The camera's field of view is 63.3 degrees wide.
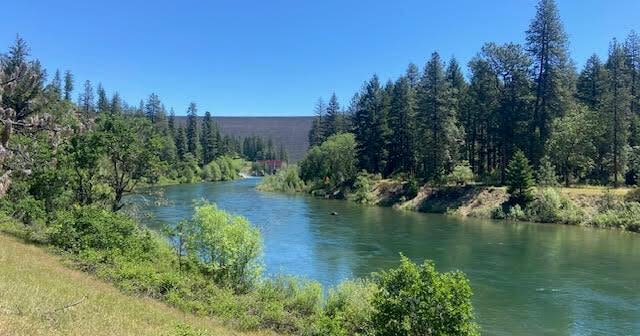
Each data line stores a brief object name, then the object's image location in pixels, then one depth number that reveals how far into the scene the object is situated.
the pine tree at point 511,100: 60.84
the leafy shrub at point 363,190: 68.62
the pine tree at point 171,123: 142.11
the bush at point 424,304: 11.45
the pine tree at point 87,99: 136.50
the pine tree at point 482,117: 66.50
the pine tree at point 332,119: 112.94
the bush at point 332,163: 81.50
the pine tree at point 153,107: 150.25
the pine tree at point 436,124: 65.94
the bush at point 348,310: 12.66
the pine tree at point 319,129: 117.41
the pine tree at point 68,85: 130.50
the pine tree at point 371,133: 79.50
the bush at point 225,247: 20.62
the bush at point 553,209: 46.75
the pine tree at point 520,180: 50.88
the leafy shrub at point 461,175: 61.94
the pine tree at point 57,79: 122.19
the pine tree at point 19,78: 12.02
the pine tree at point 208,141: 145.25
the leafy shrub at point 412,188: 63.56
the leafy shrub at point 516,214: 49.38
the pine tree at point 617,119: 55.21
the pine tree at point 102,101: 135.15
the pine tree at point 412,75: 86.31
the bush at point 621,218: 42.25
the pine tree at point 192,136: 139.75
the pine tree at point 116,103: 137.96
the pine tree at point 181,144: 130.62
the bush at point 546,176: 51.78
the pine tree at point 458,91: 72.19
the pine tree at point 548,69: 59.34
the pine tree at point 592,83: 66.09
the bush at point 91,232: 21.25
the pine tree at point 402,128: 76.31
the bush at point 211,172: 126.50
